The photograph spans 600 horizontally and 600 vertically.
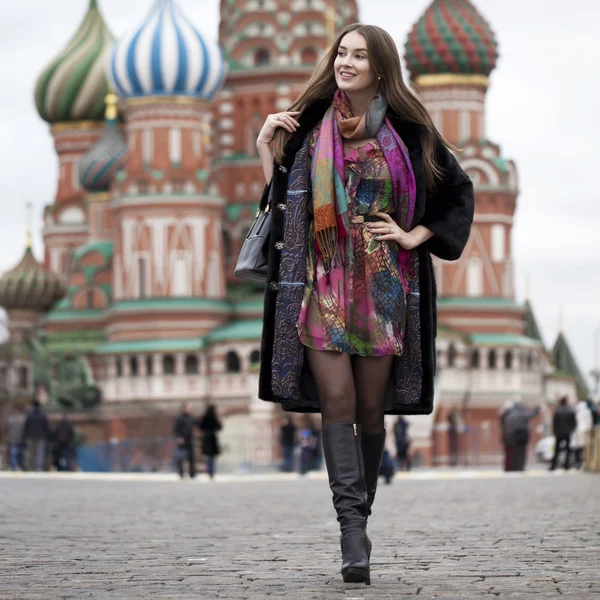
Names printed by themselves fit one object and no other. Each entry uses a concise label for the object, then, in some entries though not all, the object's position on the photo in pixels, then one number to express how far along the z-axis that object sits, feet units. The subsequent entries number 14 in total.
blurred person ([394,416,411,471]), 143.33
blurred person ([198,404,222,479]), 104.32
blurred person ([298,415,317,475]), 120.39
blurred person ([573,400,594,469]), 114.73
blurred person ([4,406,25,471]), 126.72
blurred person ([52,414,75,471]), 129.49
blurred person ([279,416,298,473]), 132.77
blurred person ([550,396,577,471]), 108.37
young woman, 23.98
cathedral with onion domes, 224.53
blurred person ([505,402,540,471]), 112.57
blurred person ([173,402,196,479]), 107.04
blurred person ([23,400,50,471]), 120.98
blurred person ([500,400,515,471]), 114.01
